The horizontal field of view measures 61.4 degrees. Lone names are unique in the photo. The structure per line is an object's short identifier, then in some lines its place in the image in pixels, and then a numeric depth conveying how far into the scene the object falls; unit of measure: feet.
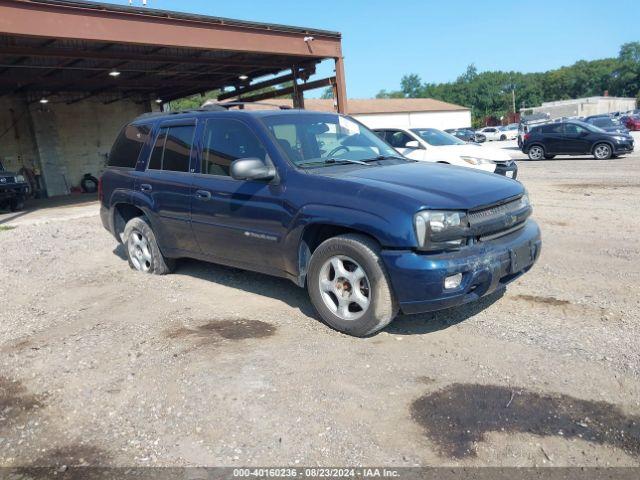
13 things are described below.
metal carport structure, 38.27
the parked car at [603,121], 86.69
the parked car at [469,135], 146.92
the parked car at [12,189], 48.73
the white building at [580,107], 242.99
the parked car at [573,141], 62.44
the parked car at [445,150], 37.73
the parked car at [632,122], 134.21
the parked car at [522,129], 83.07
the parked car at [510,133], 166.48
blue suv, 12.69
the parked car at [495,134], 168.61
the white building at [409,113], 218.18
